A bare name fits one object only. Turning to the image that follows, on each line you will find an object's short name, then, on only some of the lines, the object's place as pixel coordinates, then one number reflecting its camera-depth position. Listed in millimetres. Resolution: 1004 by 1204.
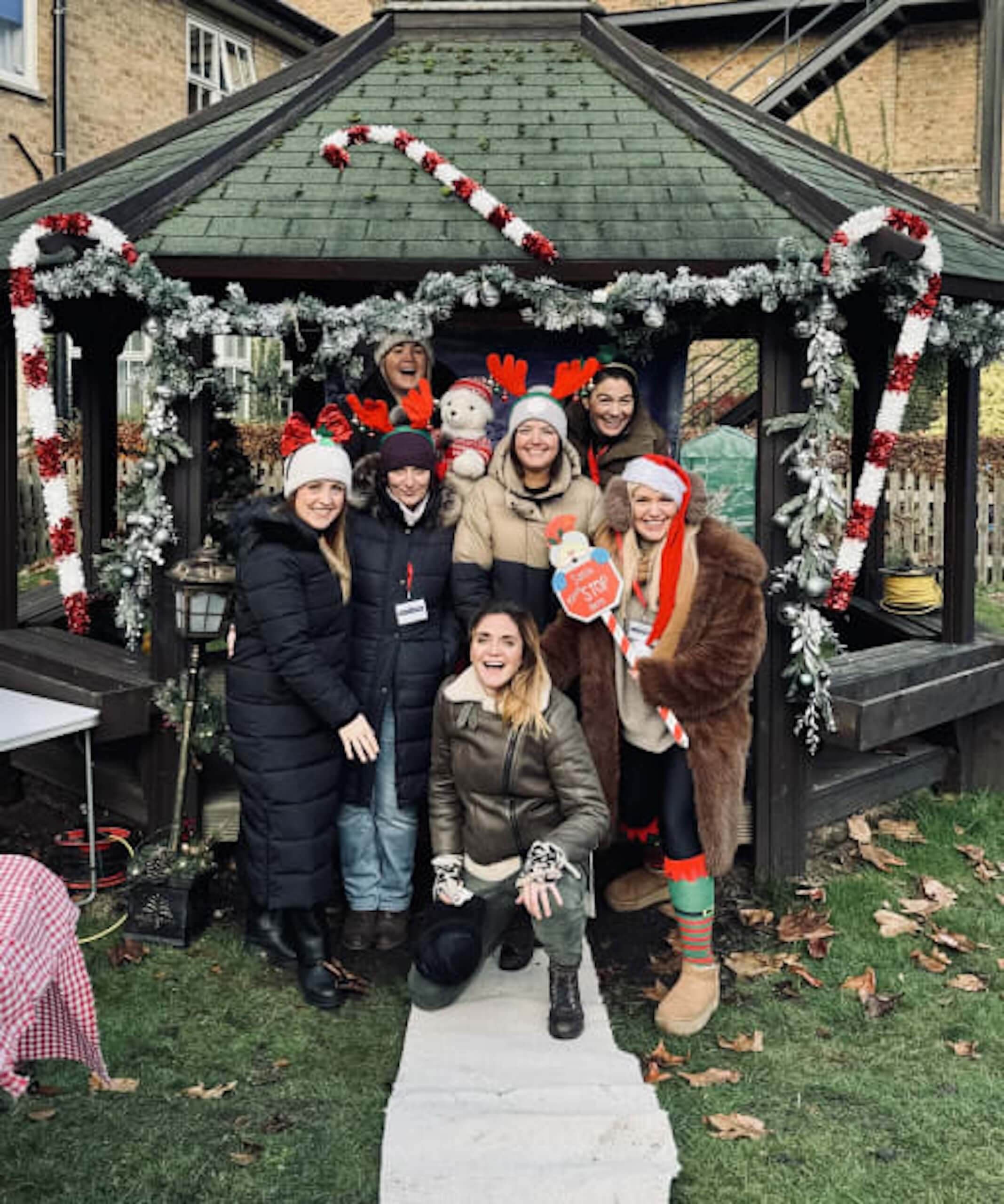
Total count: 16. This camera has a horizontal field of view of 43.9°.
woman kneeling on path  4152
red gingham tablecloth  2645
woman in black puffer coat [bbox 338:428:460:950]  4707
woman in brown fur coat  4402
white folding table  5082
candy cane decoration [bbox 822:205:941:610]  5234
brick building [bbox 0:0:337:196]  15766
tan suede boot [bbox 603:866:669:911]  5410
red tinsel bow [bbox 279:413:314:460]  5211
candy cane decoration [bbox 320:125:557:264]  5379
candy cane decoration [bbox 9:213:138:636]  5234
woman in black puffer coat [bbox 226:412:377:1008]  4367
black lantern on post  4840
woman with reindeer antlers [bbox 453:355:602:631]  4738
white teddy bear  5289
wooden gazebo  5496
